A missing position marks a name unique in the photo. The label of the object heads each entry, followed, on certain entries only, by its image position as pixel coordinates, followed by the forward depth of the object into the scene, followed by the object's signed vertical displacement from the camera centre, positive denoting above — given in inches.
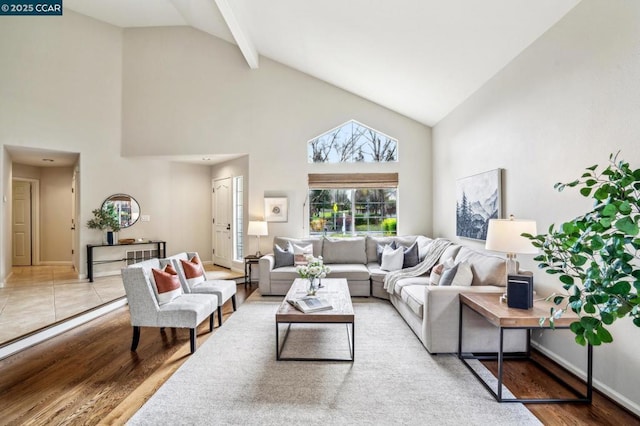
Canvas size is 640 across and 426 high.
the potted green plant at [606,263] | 41.4 -7.4
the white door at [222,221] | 263.3 -8.7
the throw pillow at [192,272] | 142.3 -27.4
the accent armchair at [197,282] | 138.2 -32.0
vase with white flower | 129.4 -24.8
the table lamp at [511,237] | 97.9 -8.3
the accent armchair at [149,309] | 113.0 -34.7
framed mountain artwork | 136.9 +3.7
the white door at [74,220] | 240.2 -6.4
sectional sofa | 109.8 -33.6
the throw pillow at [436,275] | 132.6 -26.9
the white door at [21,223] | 275.4 -9.8
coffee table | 106.9 -35.0
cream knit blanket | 162.6 -30.5
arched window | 227.9 +45.8
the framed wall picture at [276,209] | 224.5 +1.3
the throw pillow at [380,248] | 198.2 -23.7
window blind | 224.2 +21.5
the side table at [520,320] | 83.9 -29.7
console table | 217.2 -29.6
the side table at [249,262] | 210.5 -33.7
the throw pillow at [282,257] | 193.3 -28.0
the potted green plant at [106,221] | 225.5 -6.9
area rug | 77.7 -49.8
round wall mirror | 236.8 +3.3
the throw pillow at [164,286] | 117.3 -27.7
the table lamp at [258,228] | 213.9 -11.8
